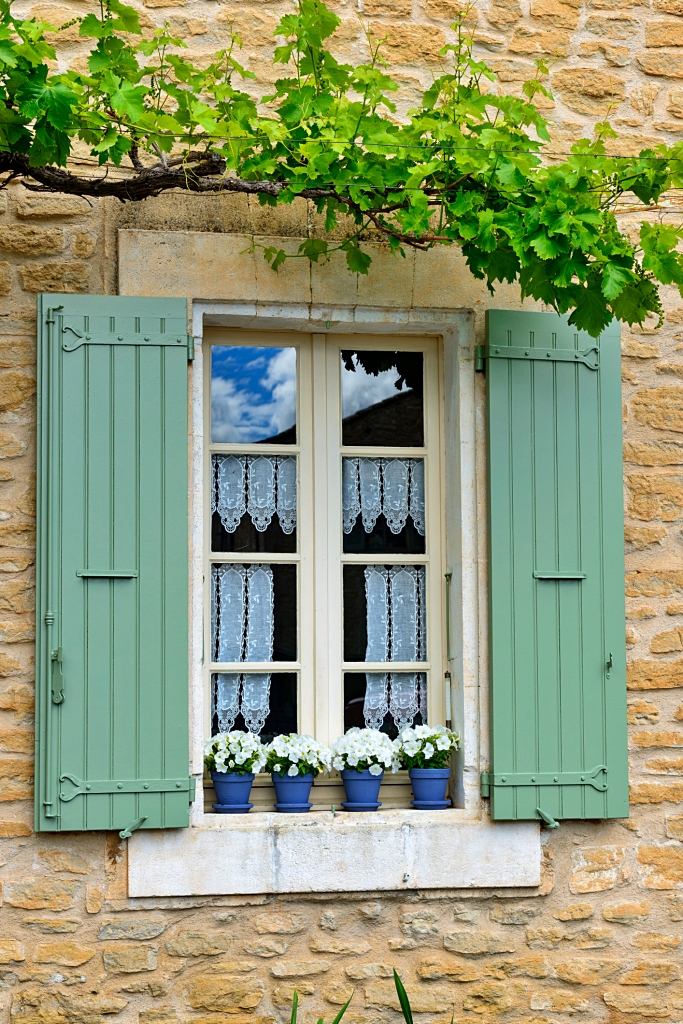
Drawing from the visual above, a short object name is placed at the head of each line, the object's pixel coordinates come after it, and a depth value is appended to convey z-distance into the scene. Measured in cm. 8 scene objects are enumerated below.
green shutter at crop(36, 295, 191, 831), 361
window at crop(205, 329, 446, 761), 402
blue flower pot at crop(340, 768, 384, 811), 386
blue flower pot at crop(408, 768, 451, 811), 391
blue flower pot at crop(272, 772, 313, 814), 384
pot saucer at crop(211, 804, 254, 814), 383
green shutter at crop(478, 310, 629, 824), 386
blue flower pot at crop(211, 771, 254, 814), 382
